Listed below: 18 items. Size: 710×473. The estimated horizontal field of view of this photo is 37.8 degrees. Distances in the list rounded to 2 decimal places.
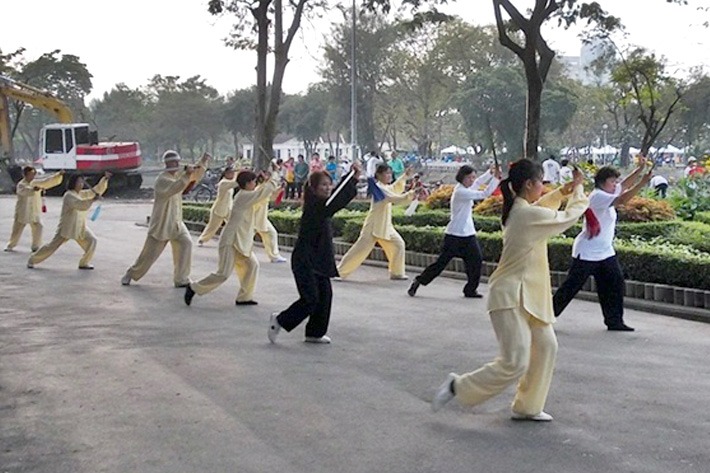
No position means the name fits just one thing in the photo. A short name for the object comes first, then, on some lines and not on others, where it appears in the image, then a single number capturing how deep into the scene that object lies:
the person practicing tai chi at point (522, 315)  6.39
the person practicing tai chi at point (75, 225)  15.05
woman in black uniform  8.92
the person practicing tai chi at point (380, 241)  13.98
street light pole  32.12
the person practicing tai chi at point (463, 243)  12.09
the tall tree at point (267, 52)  25.47
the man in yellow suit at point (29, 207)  17.73
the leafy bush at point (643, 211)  15.54
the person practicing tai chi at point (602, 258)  9.62
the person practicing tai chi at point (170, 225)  12.62
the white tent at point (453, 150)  65.97
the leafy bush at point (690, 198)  16.97
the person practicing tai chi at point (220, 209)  17.84
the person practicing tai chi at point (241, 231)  11.13
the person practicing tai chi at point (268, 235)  16.70
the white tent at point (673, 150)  55.89
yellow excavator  37.31
